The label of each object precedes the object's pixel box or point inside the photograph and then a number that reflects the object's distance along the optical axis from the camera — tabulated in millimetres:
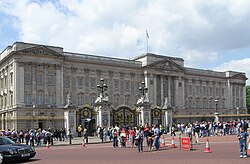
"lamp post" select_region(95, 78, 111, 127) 41188
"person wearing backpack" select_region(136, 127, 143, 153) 24172
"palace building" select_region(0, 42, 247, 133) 65062
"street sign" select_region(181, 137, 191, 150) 24047
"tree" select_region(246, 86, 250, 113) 129325
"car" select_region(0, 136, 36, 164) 18078
